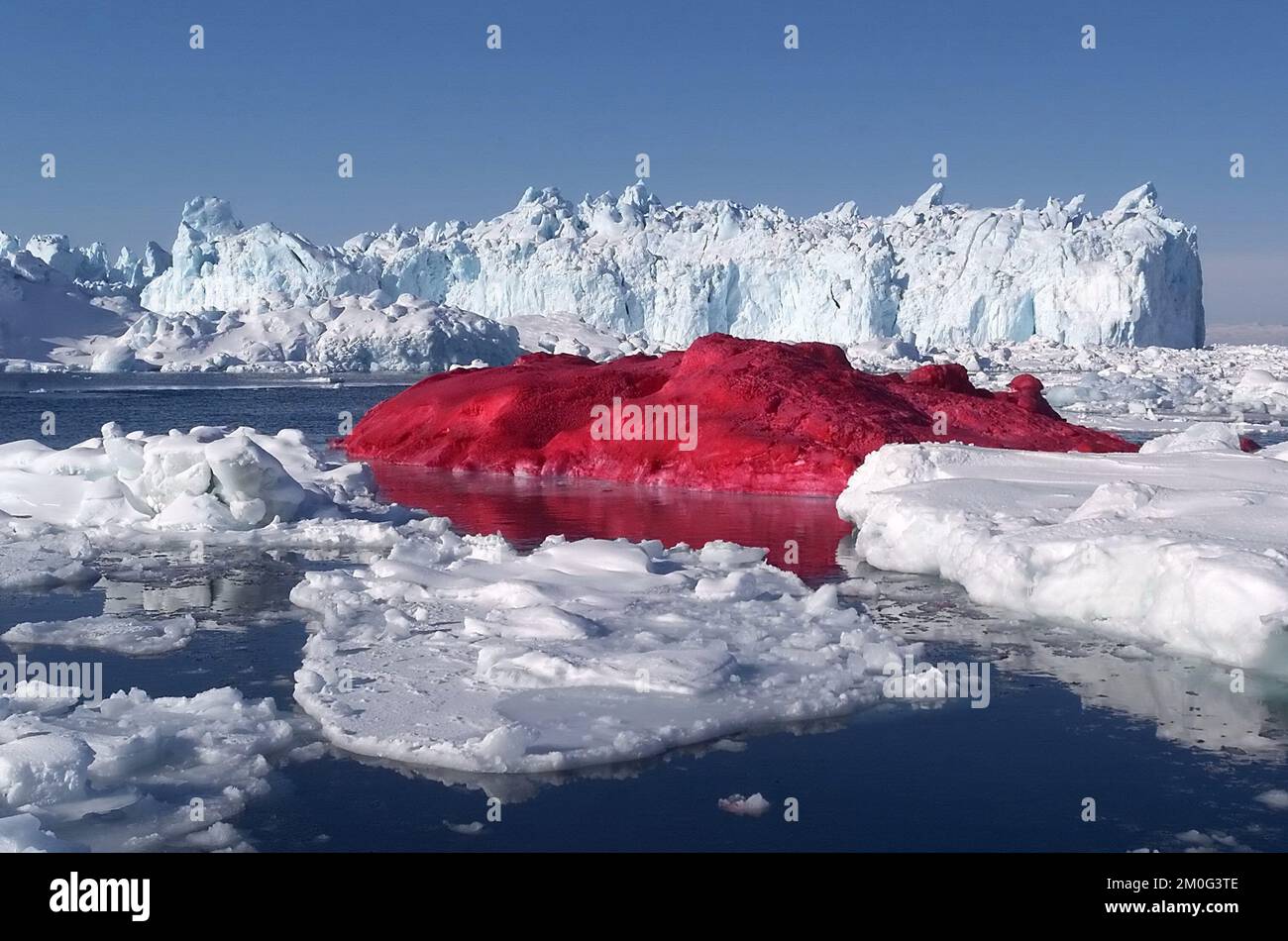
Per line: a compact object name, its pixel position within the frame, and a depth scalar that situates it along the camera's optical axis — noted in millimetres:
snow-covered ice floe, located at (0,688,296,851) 5070
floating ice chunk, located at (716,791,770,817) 5332
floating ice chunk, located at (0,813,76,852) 4449
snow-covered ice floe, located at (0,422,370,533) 13336
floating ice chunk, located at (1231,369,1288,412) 37562
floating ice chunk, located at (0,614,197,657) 8289
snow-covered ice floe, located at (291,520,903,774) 6344
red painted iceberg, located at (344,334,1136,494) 19109
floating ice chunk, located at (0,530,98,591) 10617
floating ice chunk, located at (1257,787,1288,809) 5449
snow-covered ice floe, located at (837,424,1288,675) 7777
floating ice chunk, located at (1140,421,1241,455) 16312
